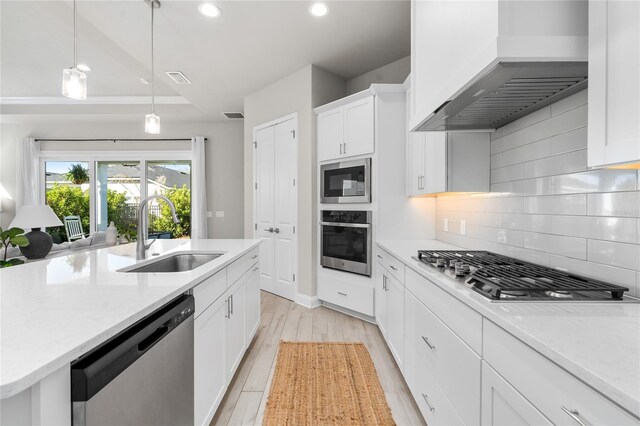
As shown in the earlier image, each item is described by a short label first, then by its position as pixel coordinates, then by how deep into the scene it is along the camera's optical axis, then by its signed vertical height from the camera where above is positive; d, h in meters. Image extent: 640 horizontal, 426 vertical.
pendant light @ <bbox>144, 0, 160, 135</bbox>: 2.48 +0.74
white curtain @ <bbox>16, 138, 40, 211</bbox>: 6.11 +0.77
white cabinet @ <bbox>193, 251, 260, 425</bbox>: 1.39 -0.70
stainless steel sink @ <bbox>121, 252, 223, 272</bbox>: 2.00 -0.36
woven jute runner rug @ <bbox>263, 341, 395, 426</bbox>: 1.69 -1.17
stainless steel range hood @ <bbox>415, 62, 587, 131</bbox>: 1.07 +0.51
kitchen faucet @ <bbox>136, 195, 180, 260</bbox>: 1.78 -0.13
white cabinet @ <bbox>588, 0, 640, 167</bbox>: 0.76 +0.35
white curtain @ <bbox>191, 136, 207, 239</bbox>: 6.06 +0.53
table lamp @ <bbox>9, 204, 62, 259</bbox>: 3.34 -0.18
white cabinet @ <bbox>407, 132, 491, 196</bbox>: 1.99 +0.32
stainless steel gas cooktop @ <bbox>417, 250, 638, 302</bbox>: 0.99 -0.27
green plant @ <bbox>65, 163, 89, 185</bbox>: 6.29 +0.74
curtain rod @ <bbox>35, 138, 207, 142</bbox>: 6.19 +1.43
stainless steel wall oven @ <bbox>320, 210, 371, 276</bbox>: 2.99 -0.33
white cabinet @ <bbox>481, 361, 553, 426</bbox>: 0.77 -0.56
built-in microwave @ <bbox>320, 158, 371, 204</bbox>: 3.01 +0.29
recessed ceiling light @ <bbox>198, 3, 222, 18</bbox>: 2.53 +1.72
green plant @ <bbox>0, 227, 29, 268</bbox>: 2.70 -0.28
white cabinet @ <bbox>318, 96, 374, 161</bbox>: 3.01 +0.85
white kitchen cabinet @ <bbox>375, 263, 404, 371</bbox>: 2.01 -0.78
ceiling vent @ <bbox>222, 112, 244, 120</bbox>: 5.56 +1.79
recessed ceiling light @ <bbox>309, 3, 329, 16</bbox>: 2.54 +1.73
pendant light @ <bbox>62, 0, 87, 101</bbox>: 1.77 +0.75
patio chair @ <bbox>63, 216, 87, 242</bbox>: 6.18 -0.39
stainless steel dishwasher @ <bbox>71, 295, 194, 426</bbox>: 0.73 -0.49
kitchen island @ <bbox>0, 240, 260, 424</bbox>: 0.60 -0.30
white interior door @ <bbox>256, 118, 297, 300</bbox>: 3.82 +0.05
